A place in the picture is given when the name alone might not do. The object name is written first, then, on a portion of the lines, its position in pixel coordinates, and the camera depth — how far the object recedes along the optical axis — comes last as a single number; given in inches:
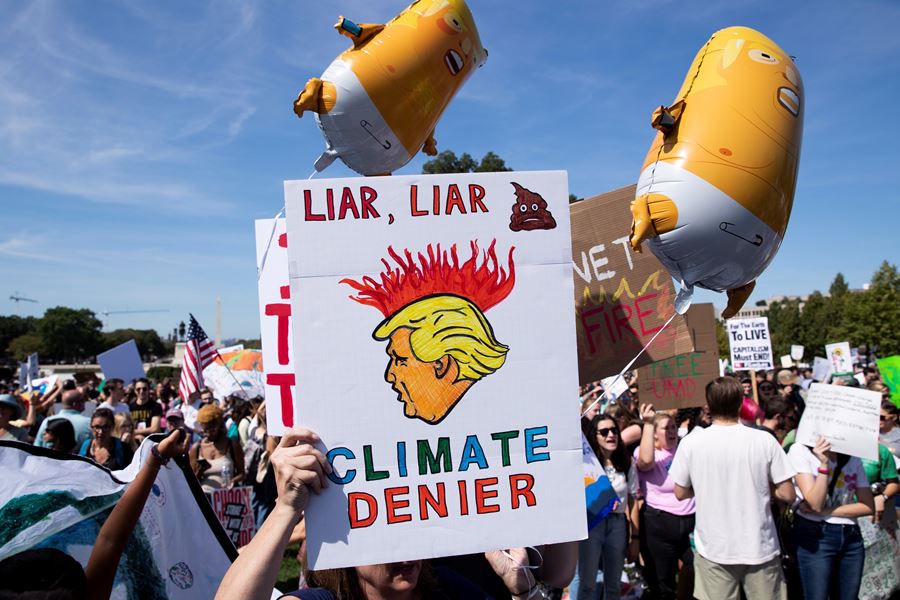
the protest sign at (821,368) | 572.7
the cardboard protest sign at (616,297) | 125.9
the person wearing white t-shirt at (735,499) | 154.0
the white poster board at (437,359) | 66.8
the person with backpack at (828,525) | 166.1
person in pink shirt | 211.8
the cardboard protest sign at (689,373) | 216.5
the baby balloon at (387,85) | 116.0
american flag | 396.5
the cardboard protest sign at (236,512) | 209.5
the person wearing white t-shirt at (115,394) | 400.8
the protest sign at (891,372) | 396.7
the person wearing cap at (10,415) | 237.8
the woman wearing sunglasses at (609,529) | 193.8
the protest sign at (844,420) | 165.0
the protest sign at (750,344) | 426.9
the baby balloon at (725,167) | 94.1
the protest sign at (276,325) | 108.3
